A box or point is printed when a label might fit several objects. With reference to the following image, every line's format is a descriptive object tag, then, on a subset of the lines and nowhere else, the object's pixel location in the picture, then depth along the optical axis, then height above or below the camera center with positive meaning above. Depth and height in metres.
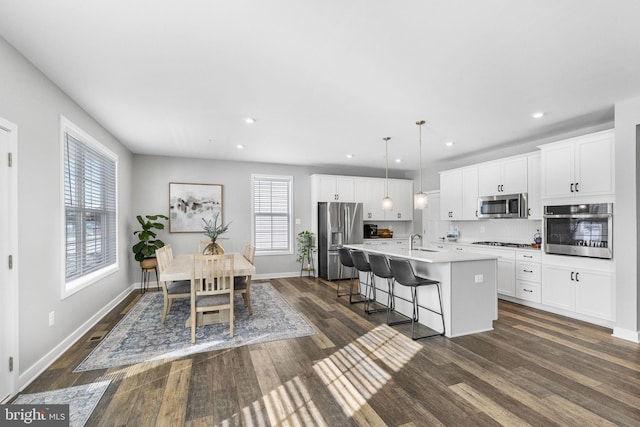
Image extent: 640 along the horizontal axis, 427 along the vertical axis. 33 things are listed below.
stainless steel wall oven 3.69 -0.19
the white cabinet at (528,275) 4.48 -0.89
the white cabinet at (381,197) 7.34 +0.43
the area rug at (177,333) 3.01 -1.34
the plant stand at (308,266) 6.96 -1.12
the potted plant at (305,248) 6.91 -0.72
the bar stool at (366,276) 4.54 -0.98
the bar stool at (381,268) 3.98 -0.68
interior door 2.22 -0.35
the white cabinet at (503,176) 4.96 +0.64
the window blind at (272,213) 6.82 +0.06
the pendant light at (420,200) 4.09 +0.20
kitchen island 3.51 -0.89
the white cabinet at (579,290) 3.70 -0.96
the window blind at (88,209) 3.37 +0.10
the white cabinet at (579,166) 3.73 +0.61
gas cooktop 4.97 -0.49
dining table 3.46 -0.64
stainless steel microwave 4.94 +0.15
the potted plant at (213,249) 4.37 -0.47
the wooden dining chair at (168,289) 3.78 -0.91
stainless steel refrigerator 6.65 -0.34
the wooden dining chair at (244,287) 4.05 -0.93
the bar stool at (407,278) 3.54 -0.72
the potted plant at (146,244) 5.40 -0.48
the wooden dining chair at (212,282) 3.34 -0.74
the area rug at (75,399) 2.10 -1.32
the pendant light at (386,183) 4.64 +0.78
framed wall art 6.20 +0.23
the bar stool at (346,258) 4.86 -0.68
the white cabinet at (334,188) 6.96 +0.63
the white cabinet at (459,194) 5.79 +0.41
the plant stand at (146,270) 5.42 -0.95
